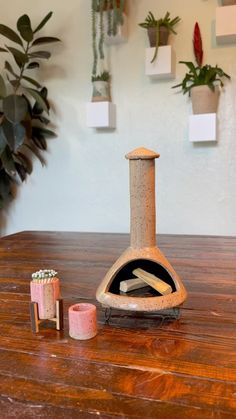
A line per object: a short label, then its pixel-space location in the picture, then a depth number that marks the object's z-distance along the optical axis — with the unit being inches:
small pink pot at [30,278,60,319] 30.3
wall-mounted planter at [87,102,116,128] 96.5
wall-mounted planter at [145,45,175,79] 89.7
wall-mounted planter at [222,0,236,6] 84.5
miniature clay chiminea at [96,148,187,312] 31.0
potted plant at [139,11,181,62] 89.6
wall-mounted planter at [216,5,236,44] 83.4
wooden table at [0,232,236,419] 20.5
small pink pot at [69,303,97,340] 28.3
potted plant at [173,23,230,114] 87.0
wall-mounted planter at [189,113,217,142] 87.8
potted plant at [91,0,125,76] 92.5
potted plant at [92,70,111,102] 97.6
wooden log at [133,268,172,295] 30.4
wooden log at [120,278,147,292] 31.3
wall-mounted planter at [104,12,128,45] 94.5
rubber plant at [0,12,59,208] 92.9
